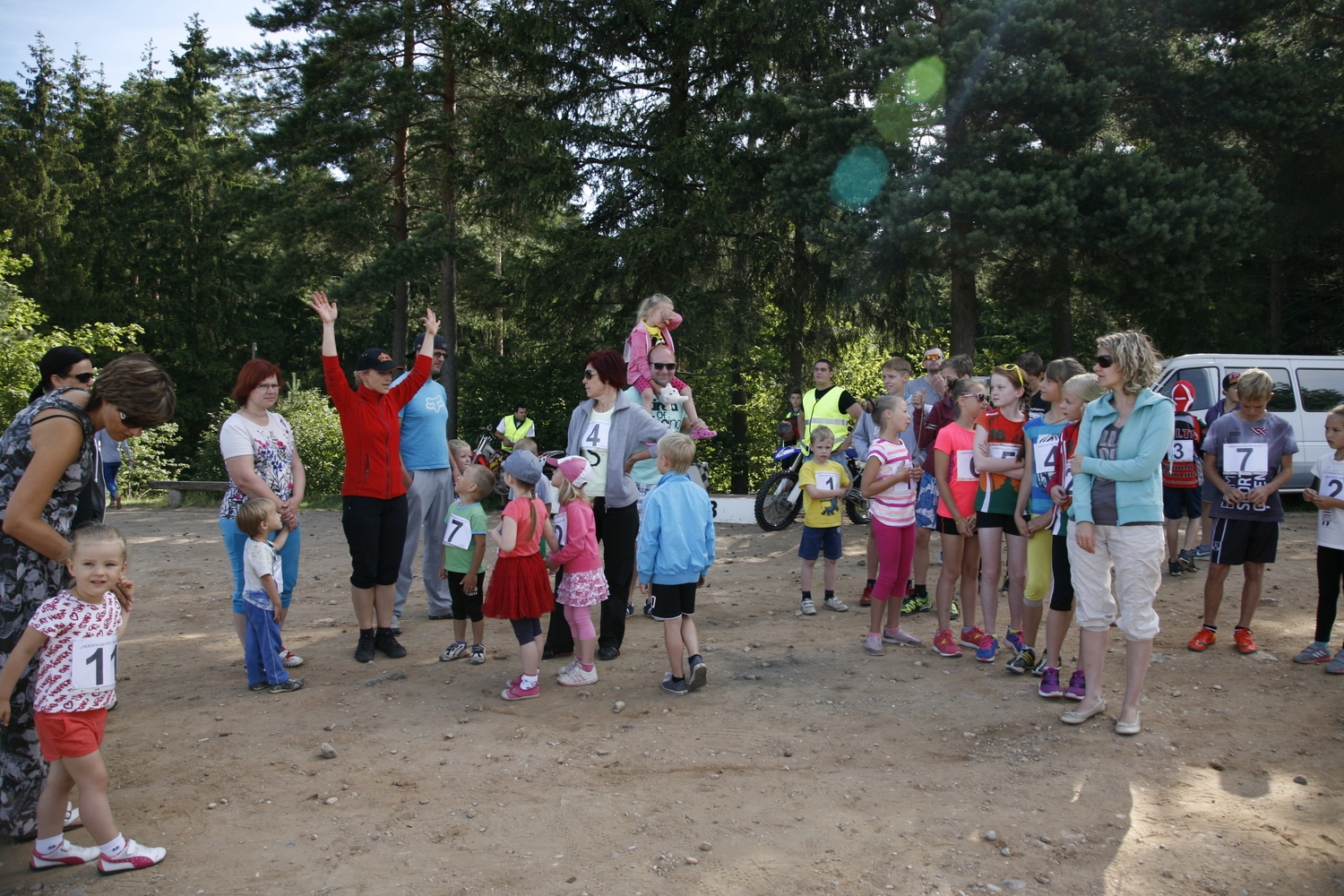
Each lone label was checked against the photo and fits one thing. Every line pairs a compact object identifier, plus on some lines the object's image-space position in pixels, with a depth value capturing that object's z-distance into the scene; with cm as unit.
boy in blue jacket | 500
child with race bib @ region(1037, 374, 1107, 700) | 486
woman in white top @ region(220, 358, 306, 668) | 521
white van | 1179
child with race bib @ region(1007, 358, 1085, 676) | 509
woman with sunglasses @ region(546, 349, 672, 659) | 565
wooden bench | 1644
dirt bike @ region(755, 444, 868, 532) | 1111
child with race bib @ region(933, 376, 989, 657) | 573
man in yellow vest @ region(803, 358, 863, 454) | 852
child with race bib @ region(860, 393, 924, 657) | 583
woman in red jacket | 560
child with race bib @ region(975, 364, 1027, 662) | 539
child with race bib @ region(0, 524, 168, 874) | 318
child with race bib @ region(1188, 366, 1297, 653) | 574
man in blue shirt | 641
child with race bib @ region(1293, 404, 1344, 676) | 547
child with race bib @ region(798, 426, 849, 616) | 672
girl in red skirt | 498
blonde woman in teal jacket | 430
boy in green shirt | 559
